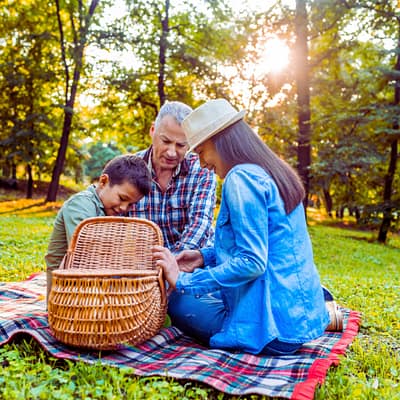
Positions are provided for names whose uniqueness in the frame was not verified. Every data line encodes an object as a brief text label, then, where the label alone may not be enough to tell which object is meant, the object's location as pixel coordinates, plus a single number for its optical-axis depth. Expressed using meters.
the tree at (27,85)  16.69
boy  3.21
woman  2.44
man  3.74
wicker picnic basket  2.37
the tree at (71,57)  15.36
